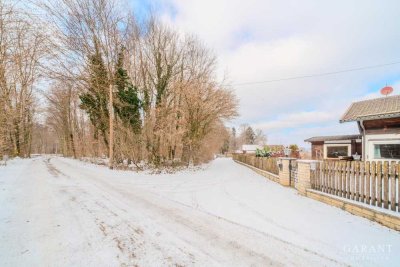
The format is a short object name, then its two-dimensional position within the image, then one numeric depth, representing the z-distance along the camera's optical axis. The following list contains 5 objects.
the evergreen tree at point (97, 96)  19.31
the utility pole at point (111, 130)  17.83
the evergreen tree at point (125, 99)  19.83
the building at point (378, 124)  11.08
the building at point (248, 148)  75.75
